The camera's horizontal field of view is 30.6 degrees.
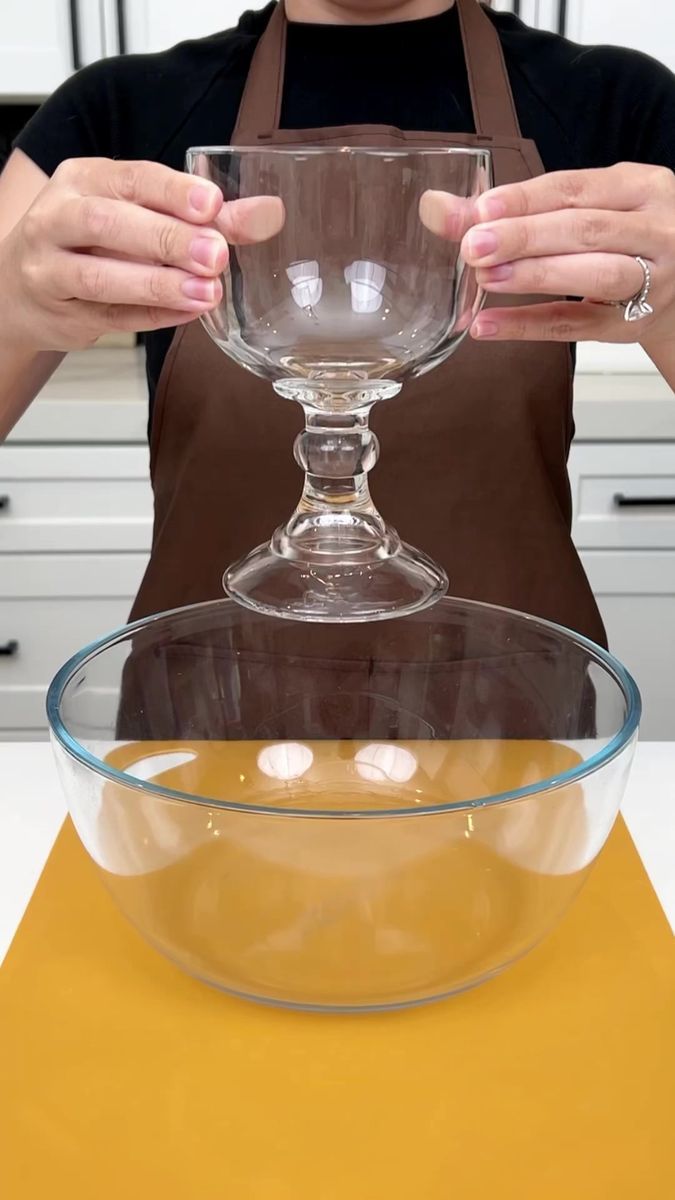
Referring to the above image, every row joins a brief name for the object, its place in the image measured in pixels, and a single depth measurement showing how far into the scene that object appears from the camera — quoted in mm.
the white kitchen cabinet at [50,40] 1853
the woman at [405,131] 998
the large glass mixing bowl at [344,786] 489
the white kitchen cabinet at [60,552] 1716
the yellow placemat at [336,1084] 428
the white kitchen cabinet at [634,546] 1687
